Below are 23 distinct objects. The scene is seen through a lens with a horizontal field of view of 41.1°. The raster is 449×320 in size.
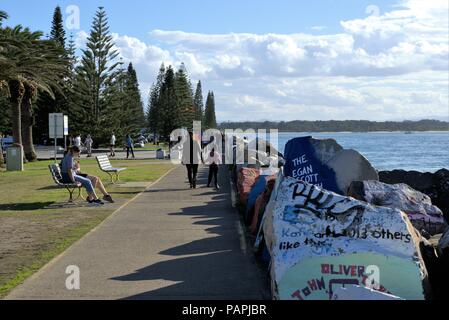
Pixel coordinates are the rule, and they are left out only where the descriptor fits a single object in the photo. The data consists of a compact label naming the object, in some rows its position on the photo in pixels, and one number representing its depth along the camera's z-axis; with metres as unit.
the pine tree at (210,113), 132.05
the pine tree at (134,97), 69.16
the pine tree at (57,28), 66.38
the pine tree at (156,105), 94.78
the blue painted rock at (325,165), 8.88
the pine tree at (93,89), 58.62
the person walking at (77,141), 42.49
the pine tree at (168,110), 86.38
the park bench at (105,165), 17.06
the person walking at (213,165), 16.59
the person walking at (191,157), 16.19
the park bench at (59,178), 12.52
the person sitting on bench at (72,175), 12.31
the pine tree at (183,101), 87.50
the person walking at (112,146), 43.41
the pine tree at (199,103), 110.06
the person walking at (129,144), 39.06
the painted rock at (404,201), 7.66
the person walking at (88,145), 42.27
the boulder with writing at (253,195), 9.42
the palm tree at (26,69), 27.92
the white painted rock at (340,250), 4.99
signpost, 28.11
